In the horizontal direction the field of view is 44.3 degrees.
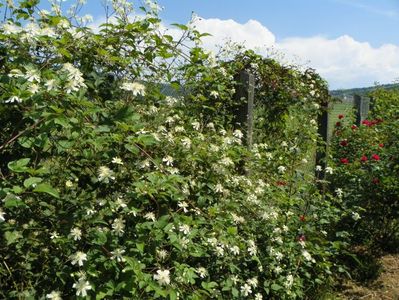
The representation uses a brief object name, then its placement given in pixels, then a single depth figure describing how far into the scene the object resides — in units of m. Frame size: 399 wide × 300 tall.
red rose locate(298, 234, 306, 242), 3.06
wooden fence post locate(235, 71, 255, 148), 3.84
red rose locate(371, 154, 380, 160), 4.17
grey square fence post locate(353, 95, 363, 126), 6.62
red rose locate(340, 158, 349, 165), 4.31
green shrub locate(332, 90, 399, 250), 4.05
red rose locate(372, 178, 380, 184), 4.04
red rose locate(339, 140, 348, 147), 4.78
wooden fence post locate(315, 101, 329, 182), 4.34
